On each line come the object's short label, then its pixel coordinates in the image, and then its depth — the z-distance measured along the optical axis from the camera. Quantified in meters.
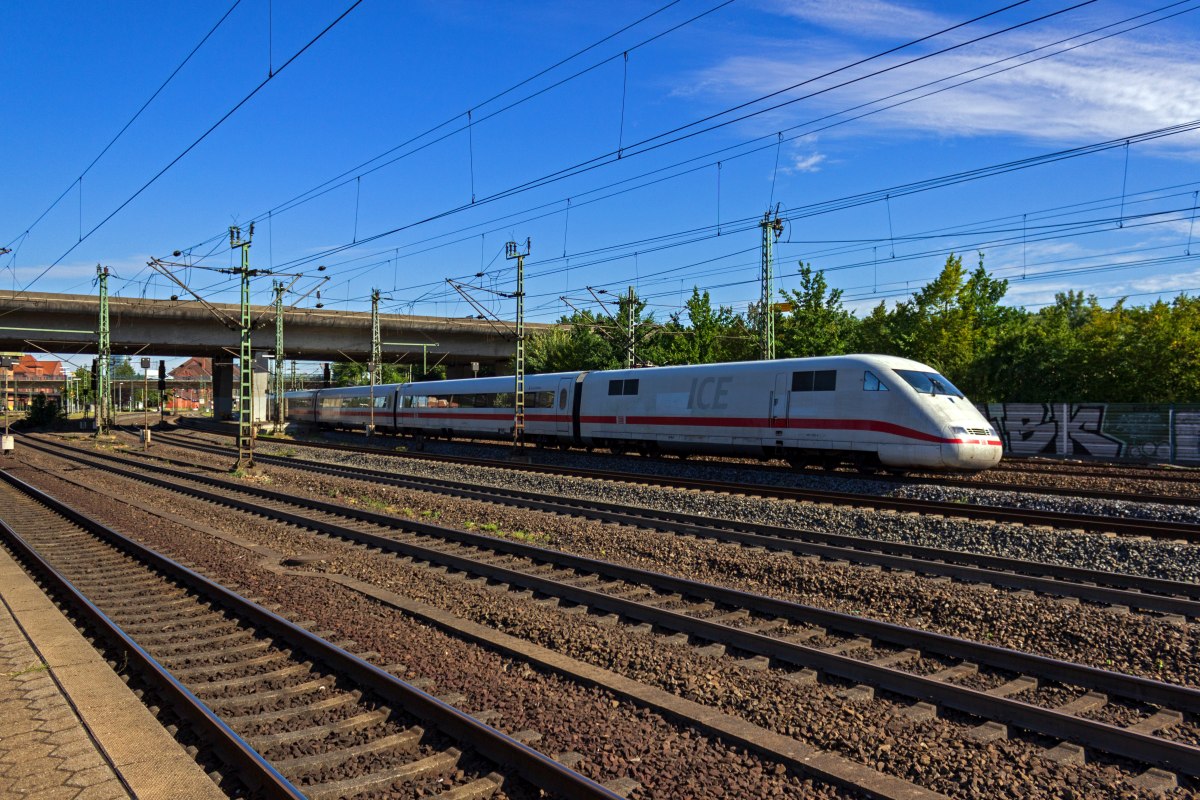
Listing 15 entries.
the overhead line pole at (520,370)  28.80
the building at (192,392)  156.62
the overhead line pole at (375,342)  43.12
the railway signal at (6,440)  35.91
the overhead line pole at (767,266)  32.38
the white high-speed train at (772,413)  18.27
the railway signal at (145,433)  37.66
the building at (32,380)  144.38
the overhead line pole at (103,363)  44.56
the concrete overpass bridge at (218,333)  50.50
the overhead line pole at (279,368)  42.44
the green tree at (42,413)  65.06
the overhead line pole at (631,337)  36.22
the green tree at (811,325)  40.72
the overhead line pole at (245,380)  24.44
